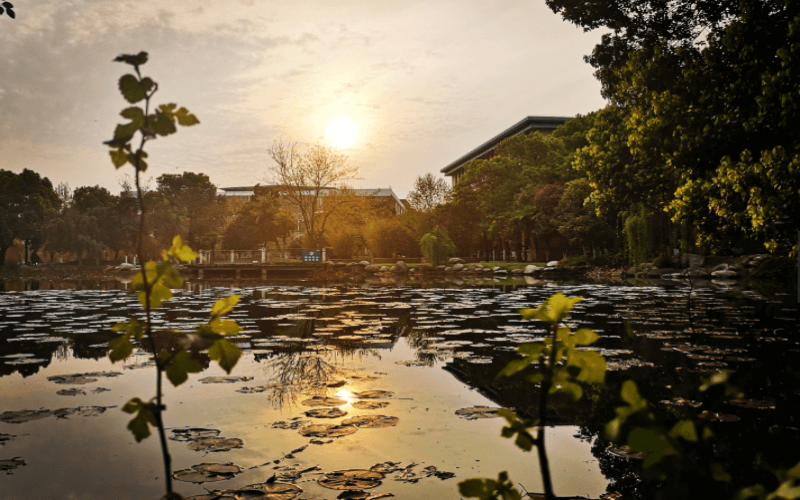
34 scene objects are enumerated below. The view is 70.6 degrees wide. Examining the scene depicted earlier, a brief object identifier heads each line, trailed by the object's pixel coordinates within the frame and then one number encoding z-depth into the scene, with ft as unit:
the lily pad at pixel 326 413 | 12.49
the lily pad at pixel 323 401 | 13.60
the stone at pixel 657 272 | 89.10
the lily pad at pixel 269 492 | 8.14
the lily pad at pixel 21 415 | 12.26
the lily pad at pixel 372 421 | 11.85
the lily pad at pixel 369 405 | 13.32
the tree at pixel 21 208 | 171.63
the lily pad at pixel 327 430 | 11.14
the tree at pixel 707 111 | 31.12
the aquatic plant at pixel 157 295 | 3.25
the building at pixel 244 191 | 321.11
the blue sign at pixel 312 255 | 130.41
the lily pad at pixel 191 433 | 11.06
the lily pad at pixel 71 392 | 14.97
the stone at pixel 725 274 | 80.12
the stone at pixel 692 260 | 89.30
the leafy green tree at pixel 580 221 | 107.76
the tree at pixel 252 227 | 183.73
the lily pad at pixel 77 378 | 16.46
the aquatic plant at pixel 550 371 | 3.14
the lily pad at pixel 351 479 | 8.54
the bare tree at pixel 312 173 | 144.87
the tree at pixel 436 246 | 120.67
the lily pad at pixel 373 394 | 14.49
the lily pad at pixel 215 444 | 10.43
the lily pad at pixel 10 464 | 9.19
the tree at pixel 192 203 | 192.24
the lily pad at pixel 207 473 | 8.84
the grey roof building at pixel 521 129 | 198.59
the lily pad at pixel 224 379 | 16.56
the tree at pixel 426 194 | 184.55
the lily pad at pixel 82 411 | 12.89
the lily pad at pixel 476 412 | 12.57
